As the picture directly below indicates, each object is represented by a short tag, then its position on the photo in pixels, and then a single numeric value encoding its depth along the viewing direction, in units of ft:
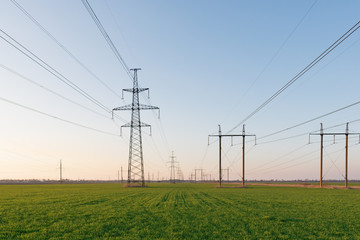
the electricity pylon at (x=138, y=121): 191.86
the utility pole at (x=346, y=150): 211.49
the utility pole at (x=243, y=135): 222.63
